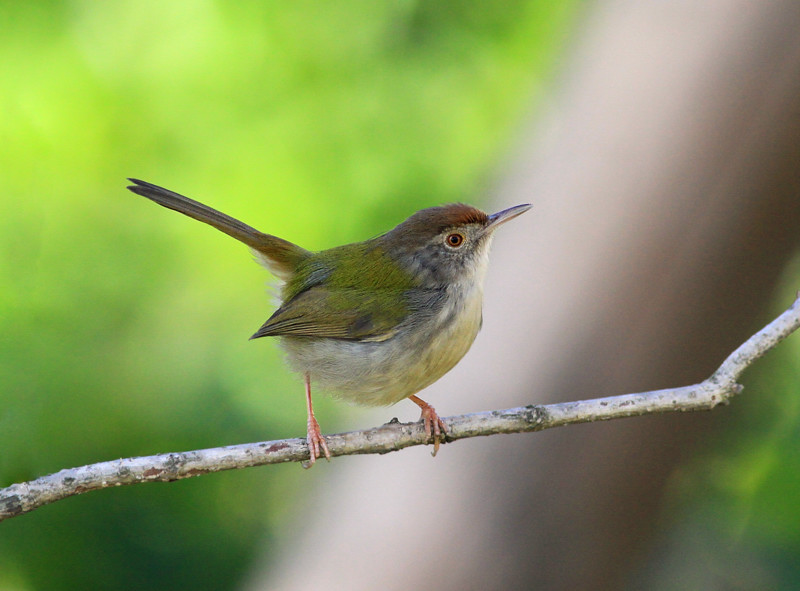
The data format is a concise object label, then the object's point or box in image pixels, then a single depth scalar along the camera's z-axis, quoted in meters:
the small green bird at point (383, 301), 7.11
